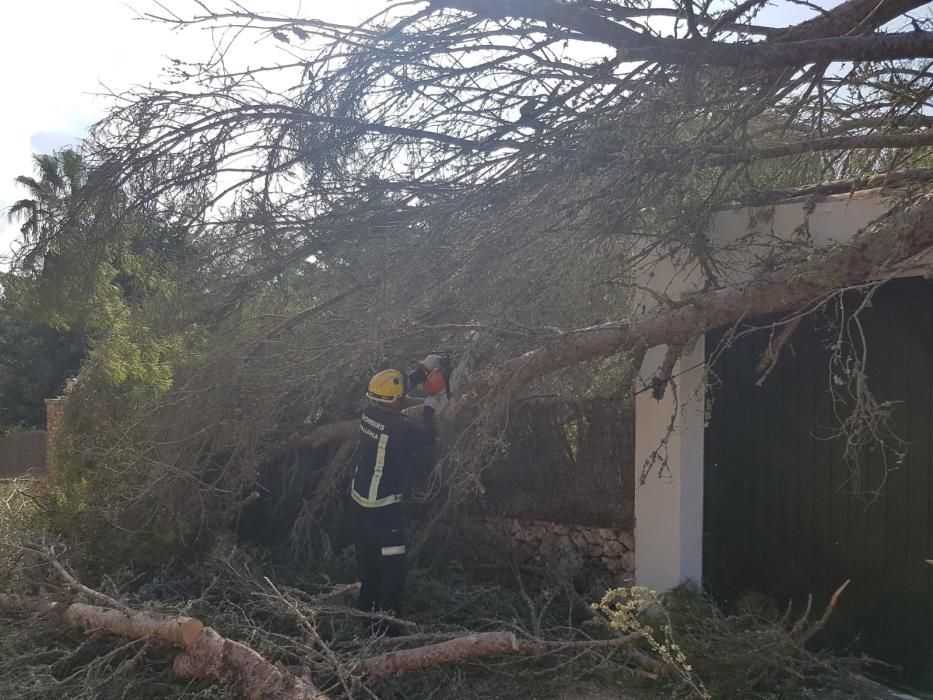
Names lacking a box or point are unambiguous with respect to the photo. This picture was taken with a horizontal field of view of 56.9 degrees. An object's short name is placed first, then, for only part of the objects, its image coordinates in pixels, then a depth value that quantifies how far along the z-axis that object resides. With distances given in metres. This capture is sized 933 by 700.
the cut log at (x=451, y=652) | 4.36
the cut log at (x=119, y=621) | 4.42
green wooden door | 4.64
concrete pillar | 5.70
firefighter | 5.74
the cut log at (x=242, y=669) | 4.07
